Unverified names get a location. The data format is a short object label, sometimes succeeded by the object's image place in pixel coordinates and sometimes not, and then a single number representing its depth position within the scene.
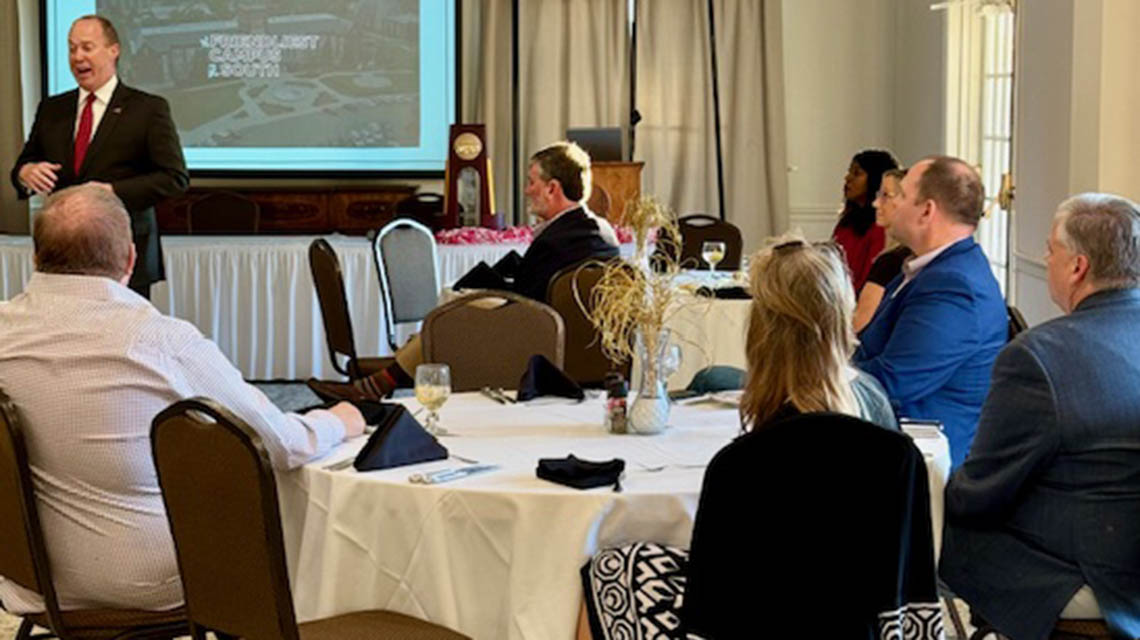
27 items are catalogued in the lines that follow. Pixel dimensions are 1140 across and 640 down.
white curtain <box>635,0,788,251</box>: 11.32
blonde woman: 2.83
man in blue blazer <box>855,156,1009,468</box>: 4.25
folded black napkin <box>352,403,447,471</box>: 3.39
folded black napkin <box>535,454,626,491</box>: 3.23
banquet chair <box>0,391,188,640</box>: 3.28
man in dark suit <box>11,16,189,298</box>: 5.92
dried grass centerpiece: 3.71
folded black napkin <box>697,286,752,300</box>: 6.45
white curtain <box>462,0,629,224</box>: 11.41
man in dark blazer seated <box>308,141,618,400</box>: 6.34
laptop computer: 10.45
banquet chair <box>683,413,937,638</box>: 2.69
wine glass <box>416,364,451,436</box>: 3.70
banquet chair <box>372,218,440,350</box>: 7.41
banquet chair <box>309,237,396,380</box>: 6.74
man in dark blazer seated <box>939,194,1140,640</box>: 3.21
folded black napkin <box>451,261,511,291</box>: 6.61
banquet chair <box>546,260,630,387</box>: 5.75
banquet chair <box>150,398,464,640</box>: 2.87
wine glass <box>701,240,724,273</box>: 6.98
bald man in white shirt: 3.35
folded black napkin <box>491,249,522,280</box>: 6.79
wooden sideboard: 11.20
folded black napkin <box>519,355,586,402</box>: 4.22
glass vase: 3.74
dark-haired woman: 7.26
